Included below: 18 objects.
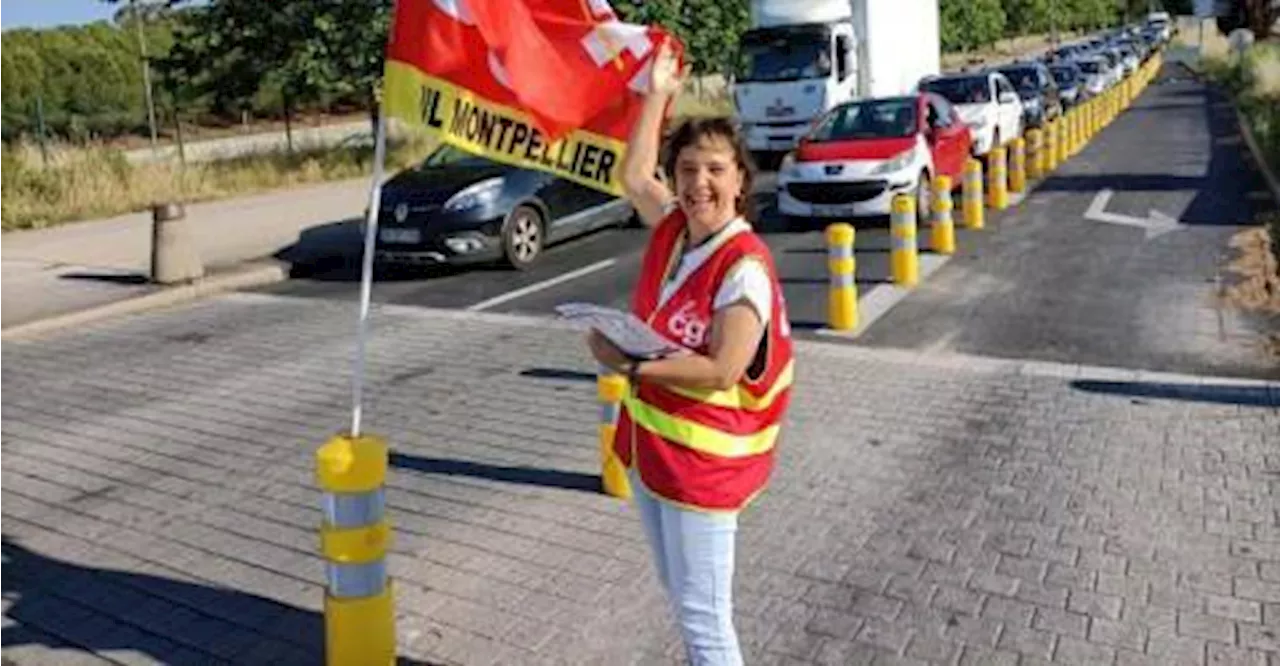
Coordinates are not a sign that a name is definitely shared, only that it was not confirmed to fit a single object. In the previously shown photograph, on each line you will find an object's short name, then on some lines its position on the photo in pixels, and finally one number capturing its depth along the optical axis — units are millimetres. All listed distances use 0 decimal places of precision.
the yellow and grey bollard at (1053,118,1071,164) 20281
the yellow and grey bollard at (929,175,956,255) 12242
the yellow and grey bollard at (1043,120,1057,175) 19266
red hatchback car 14289
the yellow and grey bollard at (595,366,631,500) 5812
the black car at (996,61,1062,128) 25375
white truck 22672
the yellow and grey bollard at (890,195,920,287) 10492
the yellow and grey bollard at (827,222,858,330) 9133
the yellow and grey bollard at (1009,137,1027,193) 17031
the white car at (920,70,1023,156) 19719
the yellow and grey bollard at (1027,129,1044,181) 18672
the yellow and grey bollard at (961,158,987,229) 13977
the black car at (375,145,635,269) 12898
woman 2990
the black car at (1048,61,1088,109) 31984
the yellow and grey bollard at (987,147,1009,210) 15703
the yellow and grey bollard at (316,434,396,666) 3951
